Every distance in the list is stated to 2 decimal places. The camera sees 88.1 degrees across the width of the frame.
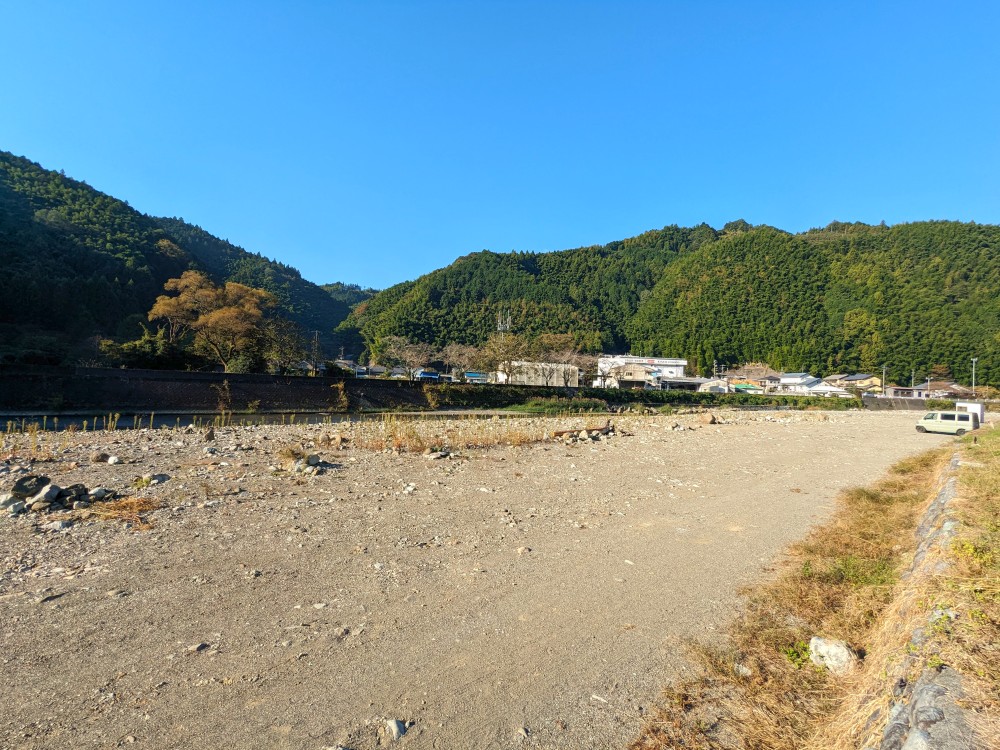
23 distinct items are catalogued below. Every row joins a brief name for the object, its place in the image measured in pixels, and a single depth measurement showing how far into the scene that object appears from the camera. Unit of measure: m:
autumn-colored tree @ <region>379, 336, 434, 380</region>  59.06
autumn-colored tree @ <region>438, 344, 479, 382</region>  71.31
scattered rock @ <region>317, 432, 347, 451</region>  13.99
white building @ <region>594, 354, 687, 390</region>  75.44
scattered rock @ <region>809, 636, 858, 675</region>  3.71
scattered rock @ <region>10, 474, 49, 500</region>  6.98
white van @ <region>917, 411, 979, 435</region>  27.28
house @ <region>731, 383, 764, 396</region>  81.73
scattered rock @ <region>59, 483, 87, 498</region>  7.14
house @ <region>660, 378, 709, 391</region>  84.31
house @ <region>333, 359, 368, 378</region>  73.21
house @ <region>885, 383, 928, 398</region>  77.50
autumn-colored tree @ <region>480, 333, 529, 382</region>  53.06
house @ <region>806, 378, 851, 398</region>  80.44
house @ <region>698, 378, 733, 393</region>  80.12
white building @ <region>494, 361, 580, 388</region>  54.53
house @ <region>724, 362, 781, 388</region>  90.35
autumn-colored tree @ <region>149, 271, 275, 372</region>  36.97
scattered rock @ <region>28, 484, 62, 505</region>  6.87
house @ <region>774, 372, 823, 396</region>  85.25
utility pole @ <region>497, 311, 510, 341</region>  75.88
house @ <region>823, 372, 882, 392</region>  85.88
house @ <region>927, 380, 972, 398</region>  72.94
